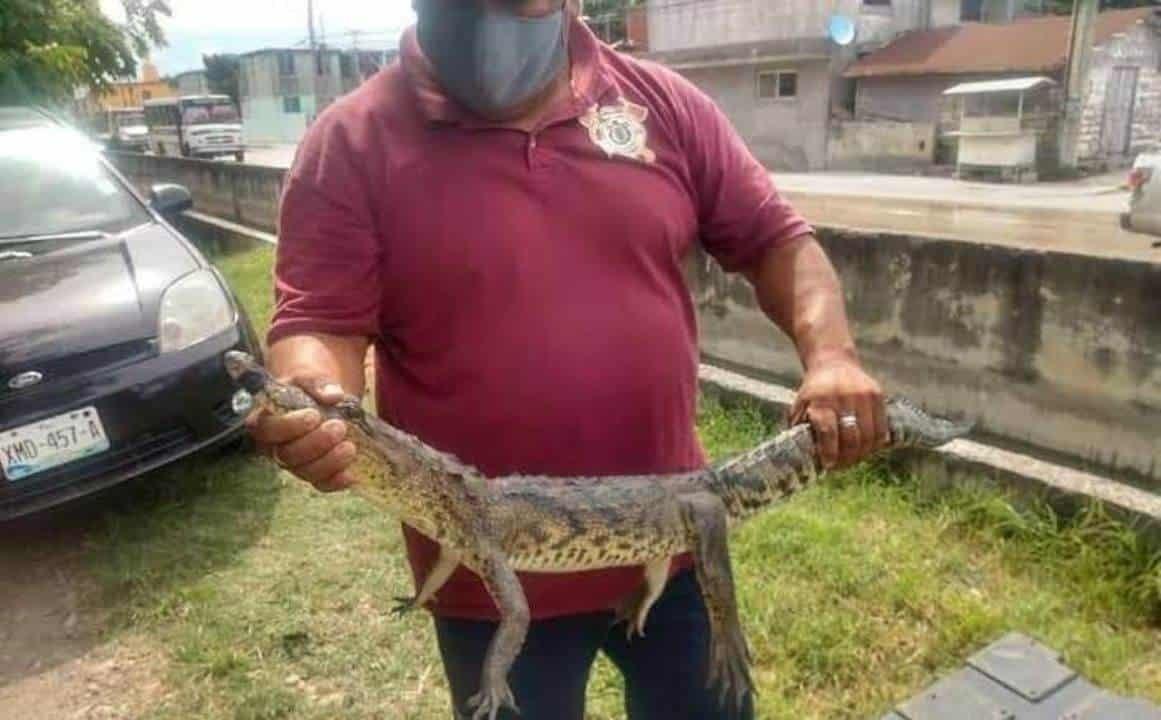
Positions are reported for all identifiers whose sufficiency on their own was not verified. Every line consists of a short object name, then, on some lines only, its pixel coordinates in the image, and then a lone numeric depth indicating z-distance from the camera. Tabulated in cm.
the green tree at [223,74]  5134
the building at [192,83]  5453
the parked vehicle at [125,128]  3284
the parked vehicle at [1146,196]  729
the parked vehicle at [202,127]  3105
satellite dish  2270
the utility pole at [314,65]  4236
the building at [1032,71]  1953
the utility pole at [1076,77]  1812
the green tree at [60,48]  927
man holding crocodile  164
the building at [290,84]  4678
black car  357
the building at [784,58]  2325
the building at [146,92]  5144
